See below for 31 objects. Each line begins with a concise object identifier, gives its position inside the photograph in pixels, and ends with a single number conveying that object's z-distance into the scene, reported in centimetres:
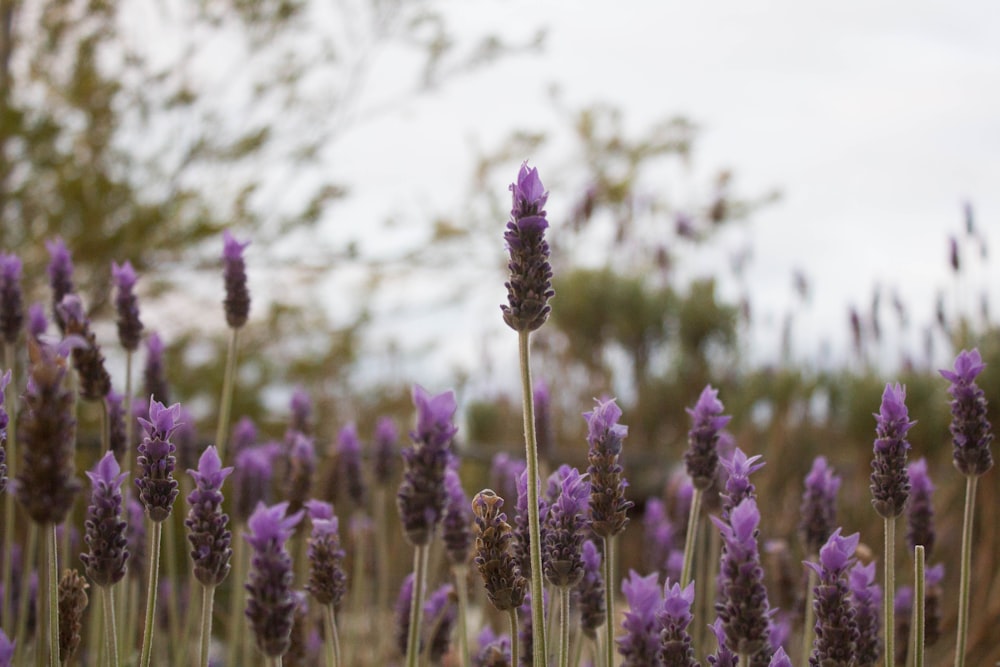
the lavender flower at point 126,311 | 80
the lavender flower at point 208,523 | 65
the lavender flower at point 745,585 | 63
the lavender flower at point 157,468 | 66
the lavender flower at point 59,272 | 83
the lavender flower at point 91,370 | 75
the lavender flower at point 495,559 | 66
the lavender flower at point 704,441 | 73
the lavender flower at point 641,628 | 63
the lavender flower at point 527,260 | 66
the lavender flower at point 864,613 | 70
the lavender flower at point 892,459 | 69
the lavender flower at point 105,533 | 65
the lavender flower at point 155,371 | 86
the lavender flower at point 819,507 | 77
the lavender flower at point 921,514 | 77
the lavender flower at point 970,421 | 70
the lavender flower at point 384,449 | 100
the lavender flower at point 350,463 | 92
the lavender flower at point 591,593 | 71
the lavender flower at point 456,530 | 73
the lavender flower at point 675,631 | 64
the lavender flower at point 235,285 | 82
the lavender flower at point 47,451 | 60
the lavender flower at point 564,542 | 66
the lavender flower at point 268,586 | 63
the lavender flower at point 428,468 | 63
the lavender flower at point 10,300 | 81
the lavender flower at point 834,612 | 65
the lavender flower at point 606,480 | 66
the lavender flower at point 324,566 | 68
